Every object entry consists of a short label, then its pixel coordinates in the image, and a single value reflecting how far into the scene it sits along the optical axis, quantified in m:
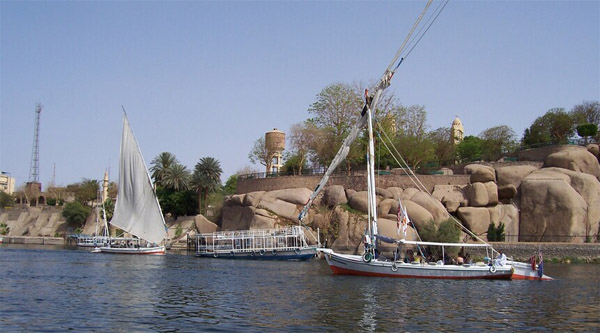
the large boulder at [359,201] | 56.53
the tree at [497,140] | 80.38
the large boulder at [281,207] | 60.00
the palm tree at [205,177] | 80.12
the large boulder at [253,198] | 64.00
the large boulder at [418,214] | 52.66
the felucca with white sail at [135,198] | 53.72
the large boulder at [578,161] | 57.31
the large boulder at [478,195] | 55.72
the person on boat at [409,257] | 35.25
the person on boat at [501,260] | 35.40
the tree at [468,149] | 79.69
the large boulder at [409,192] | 57.44
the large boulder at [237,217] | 62.78
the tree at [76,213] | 93.81
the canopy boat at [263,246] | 52.56
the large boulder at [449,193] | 56.97
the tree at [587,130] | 63.25
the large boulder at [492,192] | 55.97
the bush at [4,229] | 102.50
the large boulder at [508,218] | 54.31
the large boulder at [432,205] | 54.38
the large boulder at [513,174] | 57.59
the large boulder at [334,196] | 59.53
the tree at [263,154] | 80.38
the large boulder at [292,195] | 61.31
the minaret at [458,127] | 127.31
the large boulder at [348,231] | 54.25
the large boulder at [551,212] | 51.78
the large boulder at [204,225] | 69.56
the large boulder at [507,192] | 56.38
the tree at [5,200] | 116.71
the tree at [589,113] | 71.66
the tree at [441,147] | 75.36
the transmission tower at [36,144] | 127.56
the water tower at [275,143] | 82.94
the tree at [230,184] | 103.38
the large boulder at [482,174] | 57.91
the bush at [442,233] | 47.31
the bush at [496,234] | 52.97
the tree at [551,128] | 69.31
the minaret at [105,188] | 92.85
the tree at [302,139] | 71.56
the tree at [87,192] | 100.38
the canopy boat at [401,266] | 34.34
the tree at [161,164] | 83.94
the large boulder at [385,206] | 55.31
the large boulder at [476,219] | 53.94
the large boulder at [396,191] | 57.40
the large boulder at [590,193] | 53.25
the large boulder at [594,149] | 59.22
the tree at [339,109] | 71.12
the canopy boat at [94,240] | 69.86
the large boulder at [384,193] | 57.56
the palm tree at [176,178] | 82.38
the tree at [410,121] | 72.19
